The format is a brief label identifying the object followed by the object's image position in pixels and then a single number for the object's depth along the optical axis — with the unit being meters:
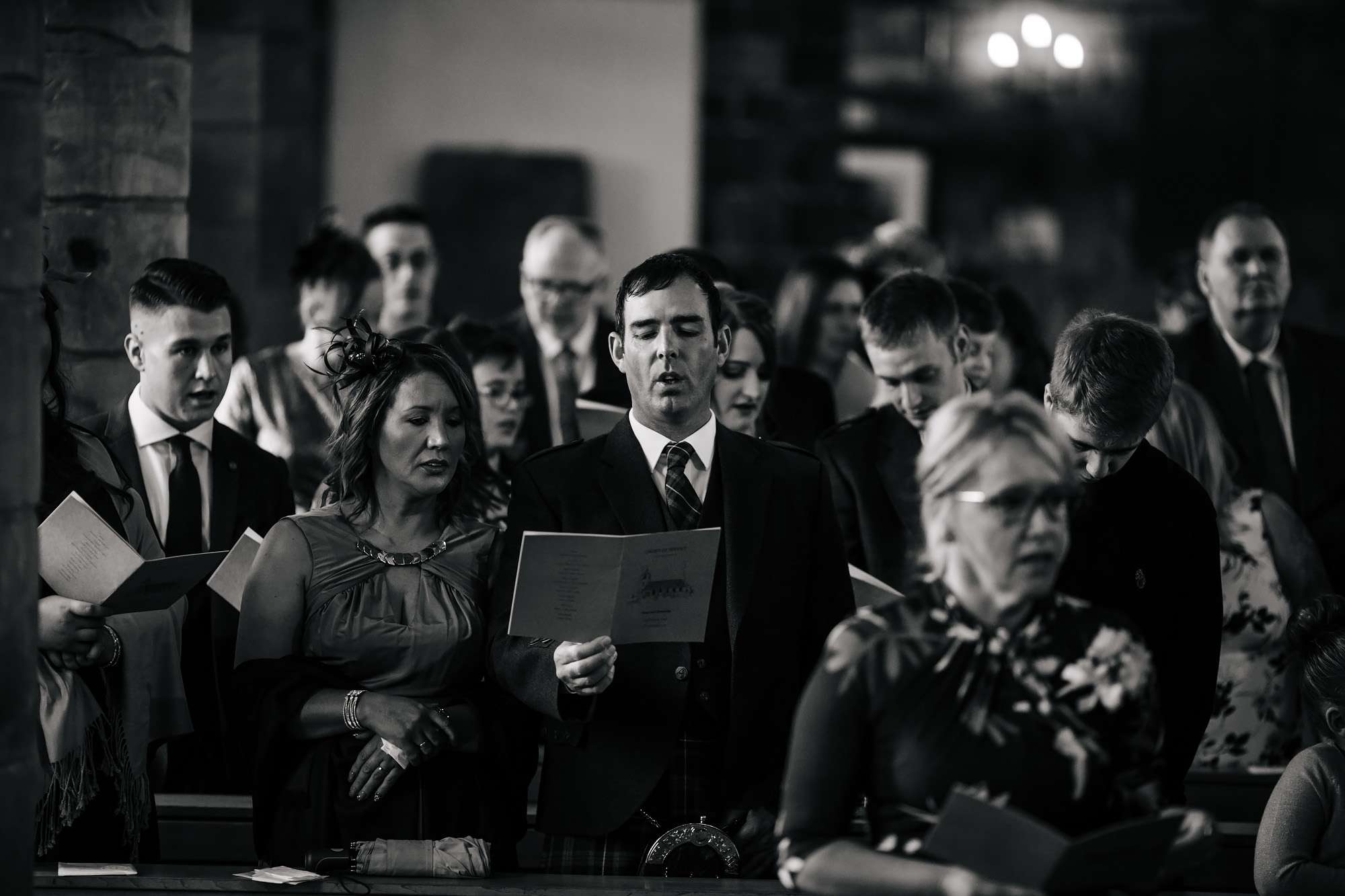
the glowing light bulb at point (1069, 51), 18.05
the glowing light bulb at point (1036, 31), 18.54
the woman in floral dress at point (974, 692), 4.38
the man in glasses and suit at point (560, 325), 10.39
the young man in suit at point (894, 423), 7.64
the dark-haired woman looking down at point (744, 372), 8.19
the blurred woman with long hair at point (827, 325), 10.56
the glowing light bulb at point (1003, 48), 18.99
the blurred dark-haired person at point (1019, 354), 10.47
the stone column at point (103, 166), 9.18
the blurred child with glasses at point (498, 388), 9.30
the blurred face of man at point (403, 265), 11.69
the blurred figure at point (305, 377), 9.80
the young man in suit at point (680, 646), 6.24
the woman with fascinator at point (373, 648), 6.40
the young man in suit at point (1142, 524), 6.22
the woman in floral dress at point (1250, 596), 8.45
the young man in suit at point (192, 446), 7.74
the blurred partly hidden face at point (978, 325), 9.10
